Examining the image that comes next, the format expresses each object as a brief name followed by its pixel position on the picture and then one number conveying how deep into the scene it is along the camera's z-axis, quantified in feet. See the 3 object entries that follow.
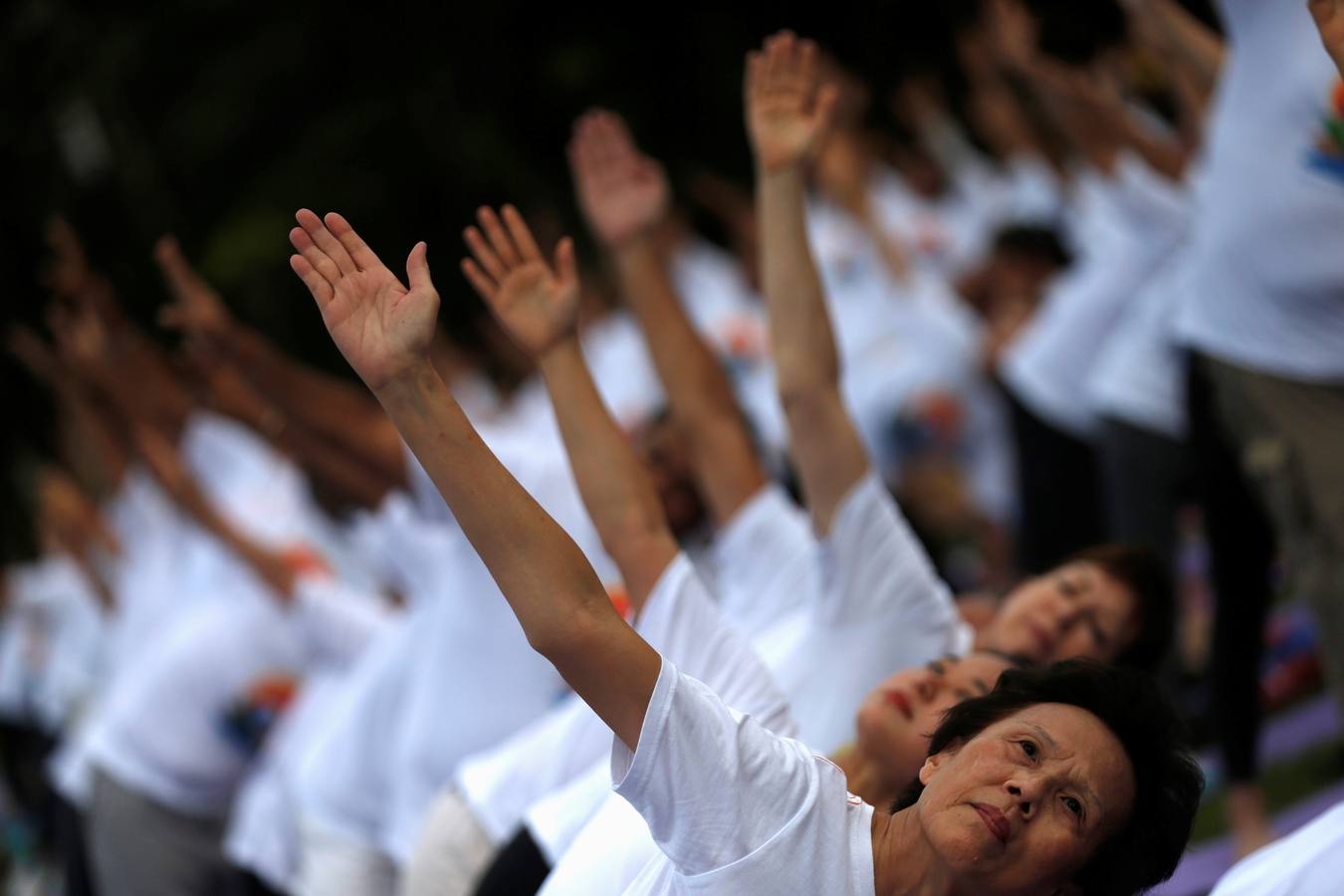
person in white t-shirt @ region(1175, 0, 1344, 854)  19.67
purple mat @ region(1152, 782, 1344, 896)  20.93
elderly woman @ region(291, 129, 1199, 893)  11.93
